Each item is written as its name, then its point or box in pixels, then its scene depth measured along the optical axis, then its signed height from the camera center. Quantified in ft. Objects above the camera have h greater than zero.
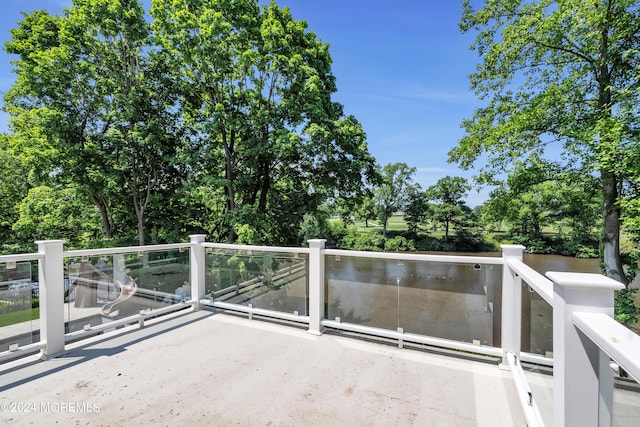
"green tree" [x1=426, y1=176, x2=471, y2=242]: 106.83 +2.01
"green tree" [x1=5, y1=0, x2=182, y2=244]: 32.42 +13.14
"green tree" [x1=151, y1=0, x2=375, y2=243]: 30.53 +10.81
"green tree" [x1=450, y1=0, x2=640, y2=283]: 25.10 +12.80
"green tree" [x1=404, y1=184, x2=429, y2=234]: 110.83 -0.58
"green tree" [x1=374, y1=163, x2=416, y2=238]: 111.65 +6.63
